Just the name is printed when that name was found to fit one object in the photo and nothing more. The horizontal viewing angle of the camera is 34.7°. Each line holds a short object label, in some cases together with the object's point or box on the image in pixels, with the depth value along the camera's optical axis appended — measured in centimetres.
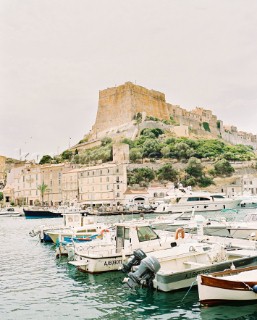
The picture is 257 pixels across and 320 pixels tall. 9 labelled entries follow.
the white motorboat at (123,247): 1561
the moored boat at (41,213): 6342
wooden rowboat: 1040
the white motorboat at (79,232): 2331
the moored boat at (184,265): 1207
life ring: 1716
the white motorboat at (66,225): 2764
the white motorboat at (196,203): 5600
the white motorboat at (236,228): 2173
